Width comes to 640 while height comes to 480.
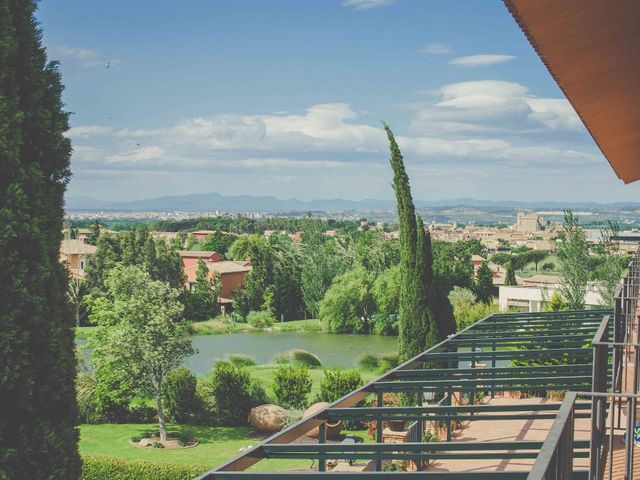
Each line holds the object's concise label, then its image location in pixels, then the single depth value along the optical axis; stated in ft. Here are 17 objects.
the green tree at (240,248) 215.51
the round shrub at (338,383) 69.97
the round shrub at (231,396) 71.56
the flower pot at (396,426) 44.93
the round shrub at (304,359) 98.33
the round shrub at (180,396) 72.02
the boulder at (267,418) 68.18
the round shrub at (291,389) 72.64
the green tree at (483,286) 143.09
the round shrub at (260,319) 143.64
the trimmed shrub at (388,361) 91.61
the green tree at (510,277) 167.53
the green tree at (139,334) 67.10
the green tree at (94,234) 191.54
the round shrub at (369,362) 96.12
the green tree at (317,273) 148.25
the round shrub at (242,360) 95.50
